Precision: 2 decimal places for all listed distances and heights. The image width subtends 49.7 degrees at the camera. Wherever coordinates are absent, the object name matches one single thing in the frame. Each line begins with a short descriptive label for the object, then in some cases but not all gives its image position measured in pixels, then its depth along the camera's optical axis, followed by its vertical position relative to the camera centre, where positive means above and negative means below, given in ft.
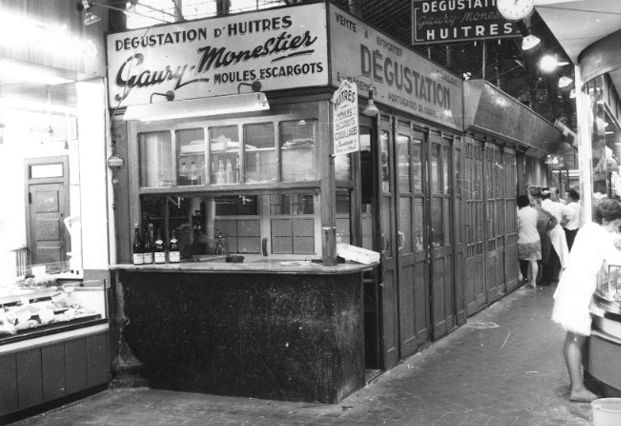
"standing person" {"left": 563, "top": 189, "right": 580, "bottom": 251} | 47.14 -1.18
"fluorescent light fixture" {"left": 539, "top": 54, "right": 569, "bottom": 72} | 43.32 +8.99
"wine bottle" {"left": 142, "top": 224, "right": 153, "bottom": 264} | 22.53 -1.14
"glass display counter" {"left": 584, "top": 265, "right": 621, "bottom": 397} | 18.40 -3.76
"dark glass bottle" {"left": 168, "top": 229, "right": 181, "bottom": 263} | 22.82 -1.37
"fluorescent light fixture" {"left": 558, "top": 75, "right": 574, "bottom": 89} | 49.57 +8.96
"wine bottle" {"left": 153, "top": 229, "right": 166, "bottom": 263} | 22.53 -1.34
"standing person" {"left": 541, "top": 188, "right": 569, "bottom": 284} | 45.68 -3.02
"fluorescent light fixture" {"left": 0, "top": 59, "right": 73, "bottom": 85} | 20.11 +4.50
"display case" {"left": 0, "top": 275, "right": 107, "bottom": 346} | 19.83 -2.92
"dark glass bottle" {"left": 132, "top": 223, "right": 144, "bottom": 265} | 22.45 -1.22
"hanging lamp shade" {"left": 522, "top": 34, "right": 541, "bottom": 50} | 35.42 +8.60
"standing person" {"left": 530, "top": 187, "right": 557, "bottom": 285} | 44.88 -2.02
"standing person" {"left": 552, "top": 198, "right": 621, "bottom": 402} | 19.19 -2.30
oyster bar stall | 20.20 +0.53
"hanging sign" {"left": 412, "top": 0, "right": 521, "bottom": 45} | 26.08 +7.20
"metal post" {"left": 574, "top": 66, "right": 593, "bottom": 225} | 27.32 +2.16
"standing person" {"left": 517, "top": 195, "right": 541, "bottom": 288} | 43.75 -2.33
